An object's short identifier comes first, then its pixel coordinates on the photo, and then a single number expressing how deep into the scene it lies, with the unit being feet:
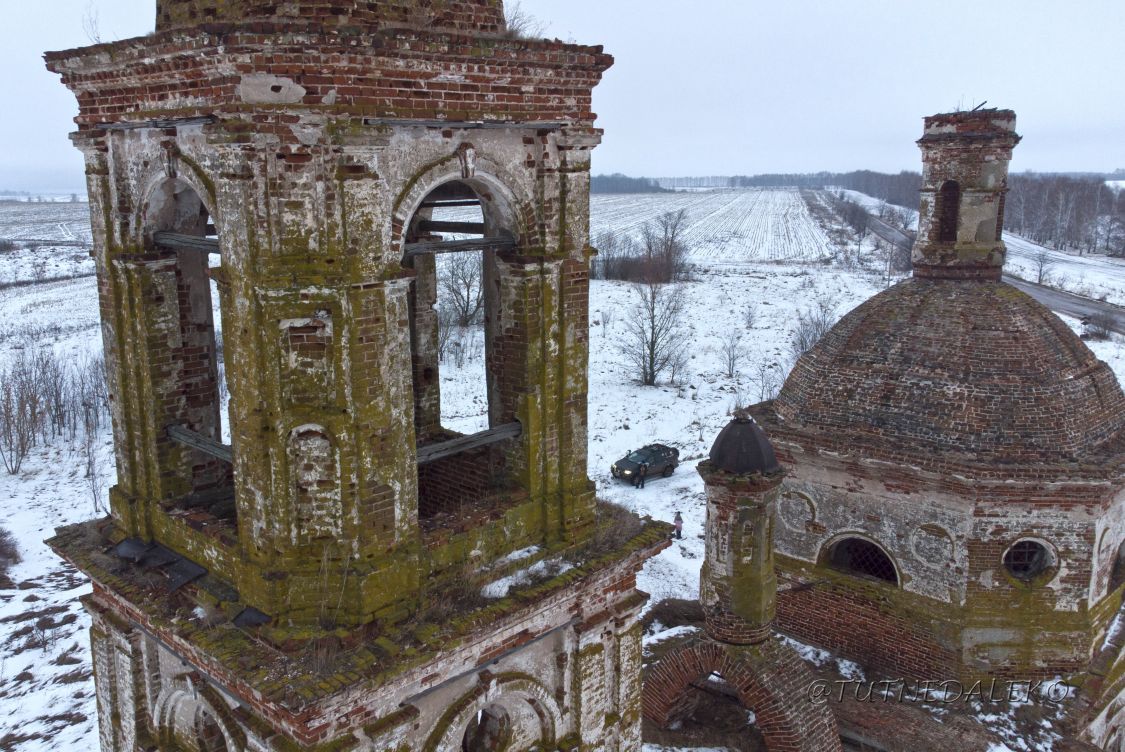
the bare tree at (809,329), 104.49
